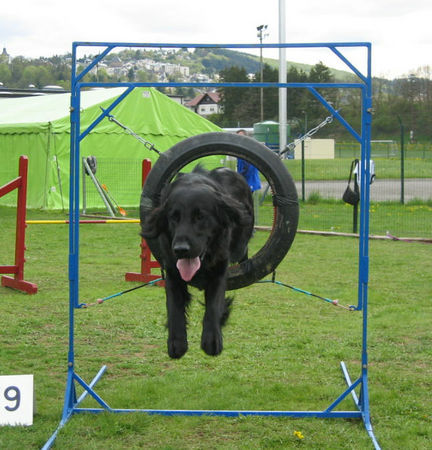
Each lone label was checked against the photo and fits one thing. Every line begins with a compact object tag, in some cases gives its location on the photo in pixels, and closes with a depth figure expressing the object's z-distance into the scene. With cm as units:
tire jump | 467
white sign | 448
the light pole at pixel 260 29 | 2147
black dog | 394
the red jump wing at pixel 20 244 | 838
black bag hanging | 1272
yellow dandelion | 434
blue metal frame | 451
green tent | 1762
